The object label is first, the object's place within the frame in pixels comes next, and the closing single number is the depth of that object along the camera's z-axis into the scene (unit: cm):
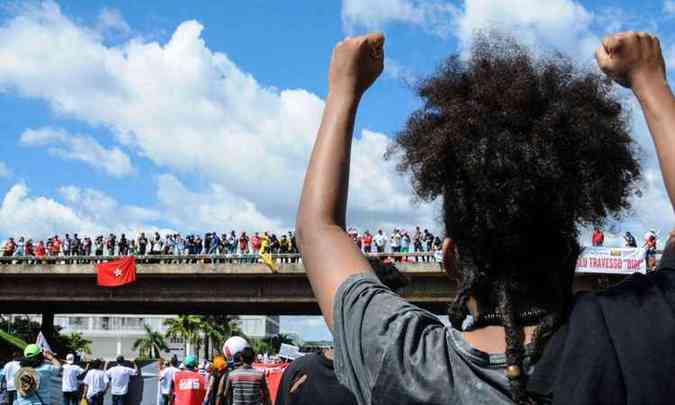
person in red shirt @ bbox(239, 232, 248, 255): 3878
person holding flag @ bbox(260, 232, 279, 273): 3603
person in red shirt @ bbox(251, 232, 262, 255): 3844
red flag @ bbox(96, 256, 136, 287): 3706
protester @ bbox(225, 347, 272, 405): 1047
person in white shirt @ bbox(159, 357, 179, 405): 1975
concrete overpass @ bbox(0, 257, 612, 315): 3478
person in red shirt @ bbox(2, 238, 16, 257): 4044
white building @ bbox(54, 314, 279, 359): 11712
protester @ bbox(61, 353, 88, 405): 1944
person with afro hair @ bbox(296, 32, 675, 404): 164
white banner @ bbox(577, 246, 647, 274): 2853
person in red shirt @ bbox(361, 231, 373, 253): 3788
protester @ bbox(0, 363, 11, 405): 1576
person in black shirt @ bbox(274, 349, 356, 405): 485
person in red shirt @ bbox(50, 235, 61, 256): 4062
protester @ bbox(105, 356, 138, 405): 2022
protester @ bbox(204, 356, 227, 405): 1140
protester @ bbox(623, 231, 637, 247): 2983
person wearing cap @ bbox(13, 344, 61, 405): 955
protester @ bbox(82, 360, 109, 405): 2059
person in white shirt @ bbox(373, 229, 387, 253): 3775
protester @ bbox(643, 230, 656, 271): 2775
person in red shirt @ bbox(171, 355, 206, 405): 1611
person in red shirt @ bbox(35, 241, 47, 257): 4069
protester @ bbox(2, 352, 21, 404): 1510
